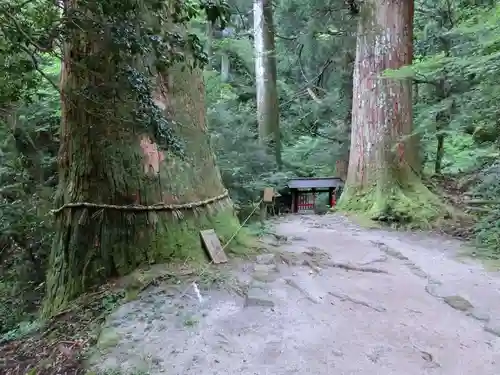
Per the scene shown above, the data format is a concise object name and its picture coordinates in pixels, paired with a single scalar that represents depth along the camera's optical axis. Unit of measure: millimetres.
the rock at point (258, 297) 3221
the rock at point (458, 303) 3215
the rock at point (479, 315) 3011
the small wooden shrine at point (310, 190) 9344
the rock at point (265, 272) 3735
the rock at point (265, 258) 4165
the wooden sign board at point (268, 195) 6844
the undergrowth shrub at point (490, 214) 4801
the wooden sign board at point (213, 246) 4027
